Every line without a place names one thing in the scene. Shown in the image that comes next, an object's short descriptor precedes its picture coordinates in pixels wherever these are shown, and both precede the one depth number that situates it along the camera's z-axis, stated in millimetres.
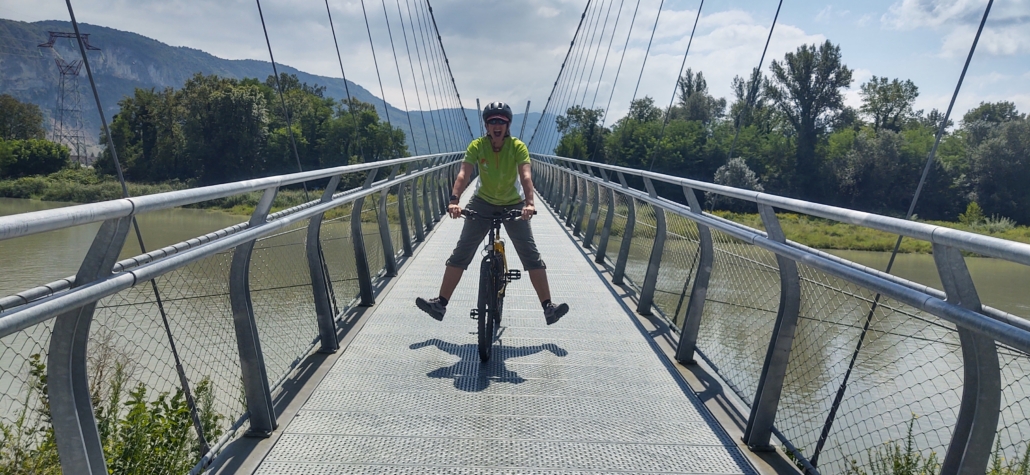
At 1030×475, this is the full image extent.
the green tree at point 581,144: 62116
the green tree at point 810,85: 69688
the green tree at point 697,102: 103312
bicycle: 4535
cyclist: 4715
